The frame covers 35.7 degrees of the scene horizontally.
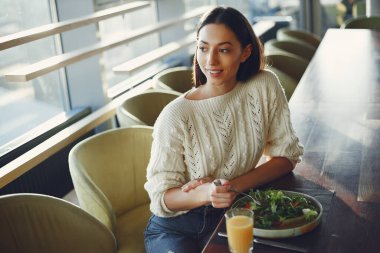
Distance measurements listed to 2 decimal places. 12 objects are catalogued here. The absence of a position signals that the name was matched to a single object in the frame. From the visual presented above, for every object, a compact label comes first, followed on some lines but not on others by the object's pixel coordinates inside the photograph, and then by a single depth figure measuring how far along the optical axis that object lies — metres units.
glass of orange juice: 1.59
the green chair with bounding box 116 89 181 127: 3.14
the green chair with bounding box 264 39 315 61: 5.35
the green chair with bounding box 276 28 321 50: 5.89
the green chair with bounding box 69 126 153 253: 2.38
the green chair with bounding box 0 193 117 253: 1.93
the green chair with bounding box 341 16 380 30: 5.82
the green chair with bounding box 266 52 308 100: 4.65
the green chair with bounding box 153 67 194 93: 3.97
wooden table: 1.67
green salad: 1.71
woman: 2.00
